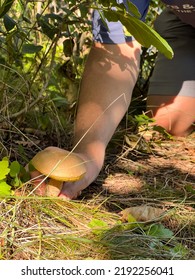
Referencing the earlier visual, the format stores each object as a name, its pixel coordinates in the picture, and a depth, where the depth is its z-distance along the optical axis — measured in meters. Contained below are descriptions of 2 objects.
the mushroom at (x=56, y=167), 1.36
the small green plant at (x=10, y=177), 1.29
